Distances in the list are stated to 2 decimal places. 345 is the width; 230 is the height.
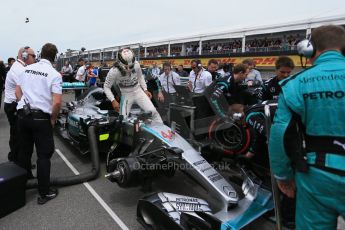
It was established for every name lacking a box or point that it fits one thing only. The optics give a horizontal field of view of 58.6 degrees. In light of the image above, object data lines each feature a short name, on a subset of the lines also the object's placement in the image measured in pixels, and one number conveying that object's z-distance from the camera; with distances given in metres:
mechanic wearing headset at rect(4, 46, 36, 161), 4.53
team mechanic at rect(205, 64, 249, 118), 3.25
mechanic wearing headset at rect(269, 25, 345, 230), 1.50
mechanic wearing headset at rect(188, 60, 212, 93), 6.92
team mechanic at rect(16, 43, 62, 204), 3.25
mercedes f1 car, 2.40
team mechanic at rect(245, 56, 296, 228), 2.81
